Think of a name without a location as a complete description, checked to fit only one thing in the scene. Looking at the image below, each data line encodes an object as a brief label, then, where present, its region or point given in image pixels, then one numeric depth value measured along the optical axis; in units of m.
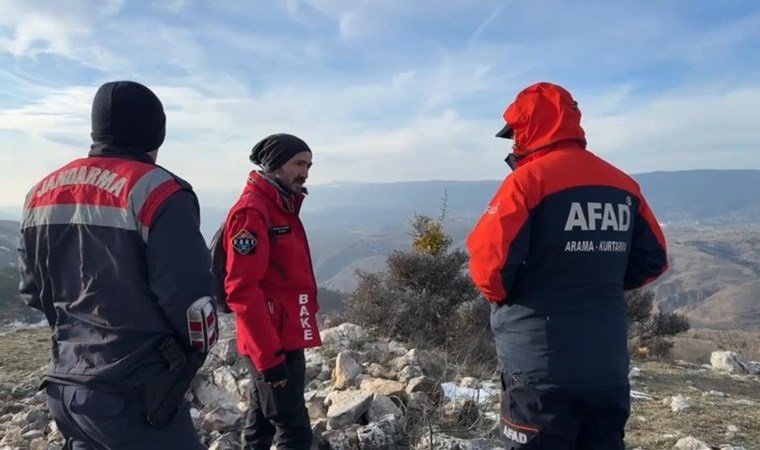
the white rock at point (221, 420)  4.54
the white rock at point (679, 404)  5.91
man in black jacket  2.16
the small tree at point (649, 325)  13.73
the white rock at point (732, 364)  10.23
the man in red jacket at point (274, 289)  3.12
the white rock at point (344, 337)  8.03
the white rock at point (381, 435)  4.05
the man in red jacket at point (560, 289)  2.55
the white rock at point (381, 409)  4.46
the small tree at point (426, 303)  9.96
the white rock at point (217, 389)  5.52
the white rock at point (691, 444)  4.45
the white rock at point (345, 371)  5.80
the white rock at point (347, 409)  4.41
